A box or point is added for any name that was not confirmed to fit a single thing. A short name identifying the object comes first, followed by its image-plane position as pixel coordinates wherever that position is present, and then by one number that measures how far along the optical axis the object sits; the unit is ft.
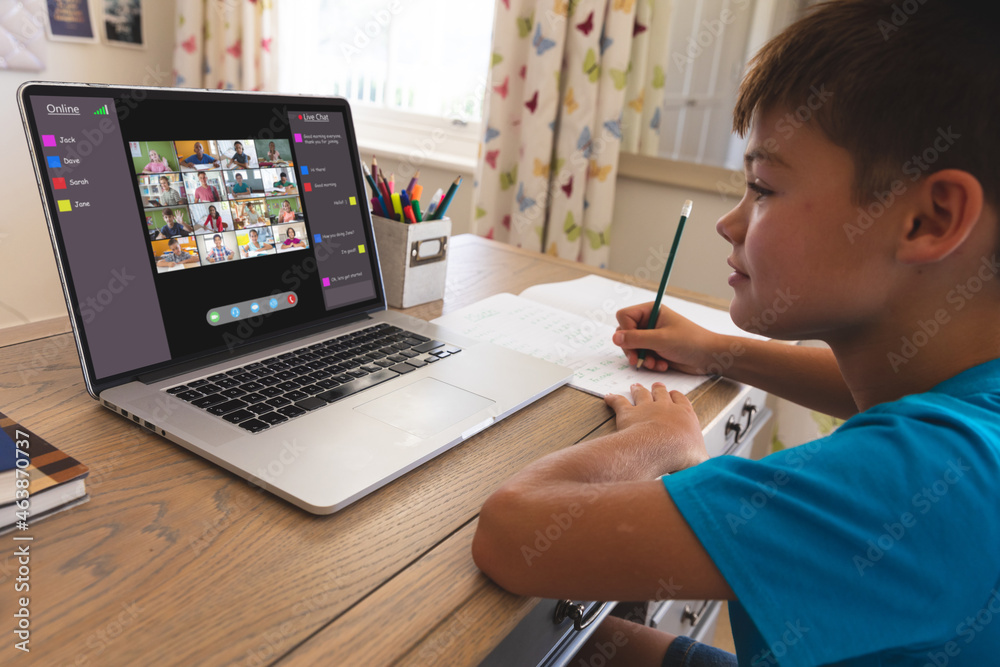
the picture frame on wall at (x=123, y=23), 7.83
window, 8.11
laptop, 1.94
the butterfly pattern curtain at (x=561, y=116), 6.02
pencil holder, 3.16
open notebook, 2.83
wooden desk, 1.31
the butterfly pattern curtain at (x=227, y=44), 8.27
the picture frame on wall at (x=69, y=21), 7.18
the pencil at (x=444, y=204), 3.24
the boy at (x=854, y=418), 1.42
